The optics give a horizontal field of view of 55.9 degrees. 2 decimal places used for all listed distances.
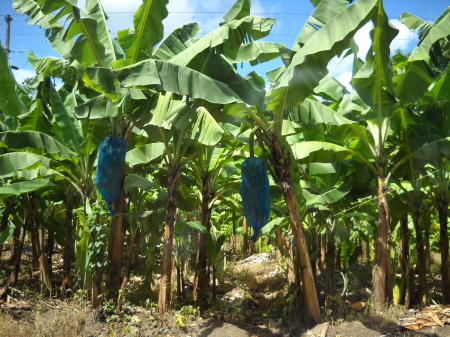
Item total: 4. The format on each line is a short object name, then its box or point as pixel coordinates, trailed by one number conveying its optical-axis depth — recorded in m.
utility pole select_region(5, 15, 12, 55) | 18.92
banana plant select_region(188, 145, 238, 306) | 7.65
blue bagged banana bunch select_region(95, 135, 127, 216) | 5.95
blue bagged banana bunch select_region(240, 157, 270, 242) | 5.48
